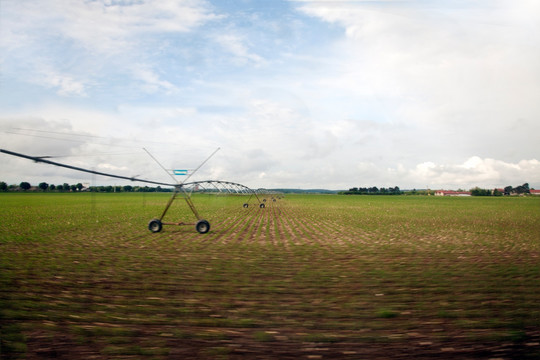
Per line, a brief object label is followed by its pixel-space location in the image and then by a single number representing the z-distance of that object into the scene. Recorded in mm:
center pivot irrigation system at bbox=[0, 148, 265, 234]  16378
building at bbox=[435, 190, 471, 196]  180850
